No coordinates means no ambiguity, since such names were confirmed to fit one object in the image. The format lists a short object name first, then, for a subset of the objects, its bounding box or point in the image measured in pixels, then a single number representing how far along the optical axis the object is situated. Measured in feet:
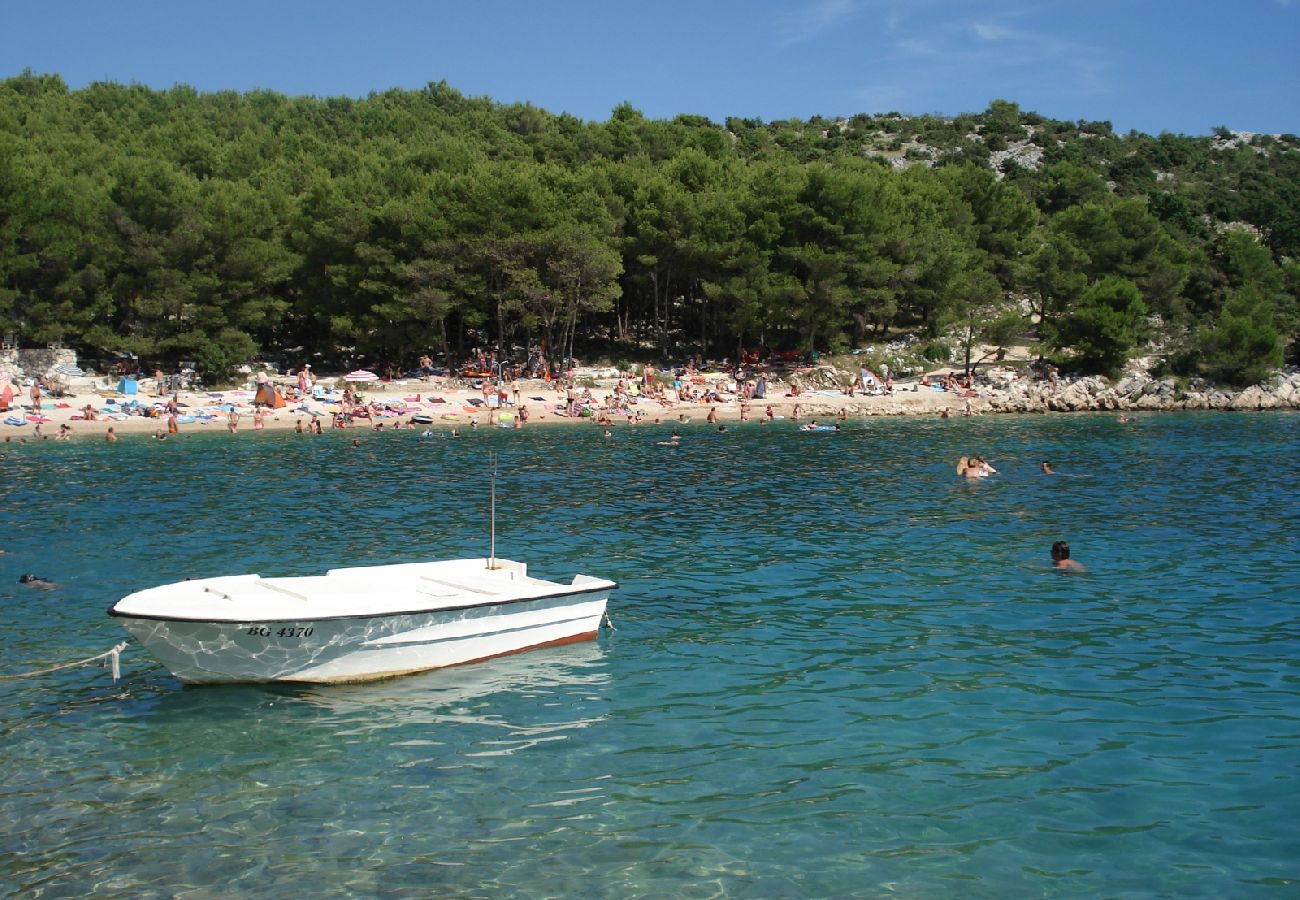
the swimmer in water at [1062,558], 66.49
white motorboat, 41.55
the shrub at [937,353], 219.41
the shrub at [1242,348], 199.62
